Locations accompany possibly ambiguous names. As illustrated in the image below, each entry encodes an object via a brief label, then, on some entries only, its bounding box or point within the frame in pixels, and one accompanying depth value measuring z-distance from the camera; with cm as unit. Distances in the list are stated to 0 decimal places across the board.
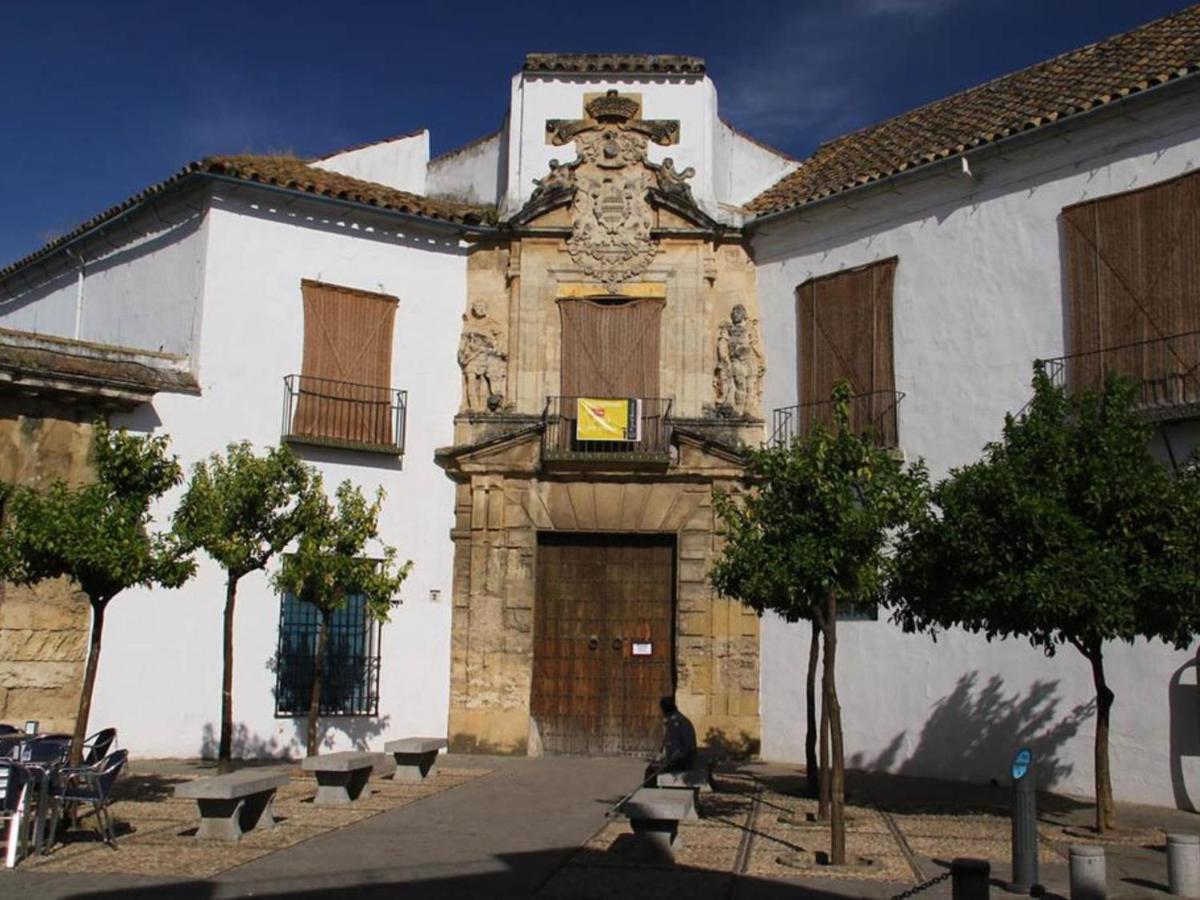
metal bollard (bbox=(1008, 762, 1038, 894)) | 811
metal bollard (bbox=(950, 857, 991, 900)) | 639
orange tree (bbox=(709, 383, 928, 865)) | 925
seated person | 1127
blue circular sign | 827
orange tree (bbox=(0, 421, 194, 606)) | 963
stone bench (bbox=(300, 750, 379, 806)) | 1112
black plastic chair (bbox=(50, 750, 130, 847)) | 895
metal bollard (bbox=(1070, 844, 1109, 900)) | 755
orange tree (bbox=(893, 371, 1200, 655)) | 981
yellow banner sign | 1619
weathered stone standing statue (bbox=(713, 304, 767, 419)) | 1656
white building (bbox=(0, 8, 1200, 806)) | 1312
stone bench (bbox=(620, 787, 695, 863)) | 886
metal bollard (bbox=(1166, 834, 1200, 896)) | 794
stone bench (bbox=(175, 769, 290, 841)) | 934
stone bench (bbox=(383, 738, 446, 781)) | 1294
